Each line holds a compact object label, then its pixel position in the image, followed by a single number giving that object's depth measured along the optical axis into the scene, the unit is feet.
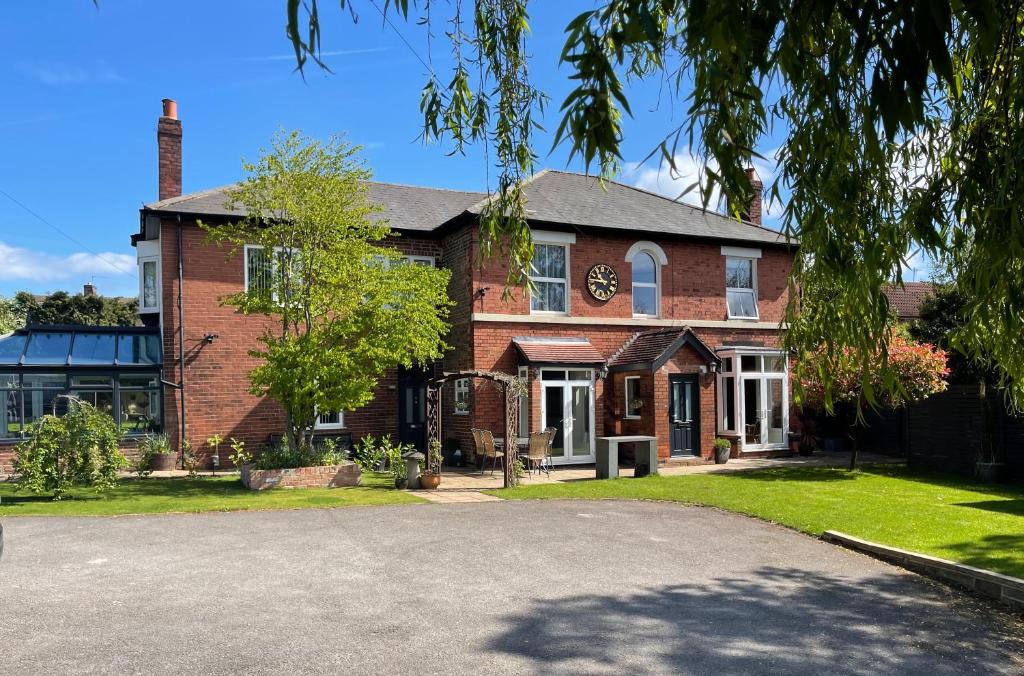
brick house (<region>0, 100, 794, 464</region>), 58.65
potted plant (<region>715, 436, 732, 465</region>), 62.28
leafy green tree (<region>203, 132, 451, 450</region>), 48.03
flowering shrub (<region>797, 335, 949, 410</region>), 52.21
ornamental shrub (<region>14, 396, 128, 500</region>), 41.47
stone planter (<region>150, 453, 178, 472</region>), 56.44
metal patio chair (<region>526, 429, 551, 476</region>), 53.78
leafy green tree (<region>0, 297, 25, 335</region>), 119.65
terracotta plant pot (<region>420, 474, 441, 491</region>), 46.93
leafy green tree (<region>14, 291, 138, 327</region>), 132.16
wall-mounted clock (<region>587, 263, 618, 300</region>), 63.30
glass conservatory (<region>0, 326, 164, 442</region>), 55.77
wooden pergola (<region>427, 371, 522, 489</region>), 47.93
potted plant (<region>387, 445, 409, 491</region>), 47.91
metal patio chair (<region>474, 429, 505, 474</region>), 53.67
